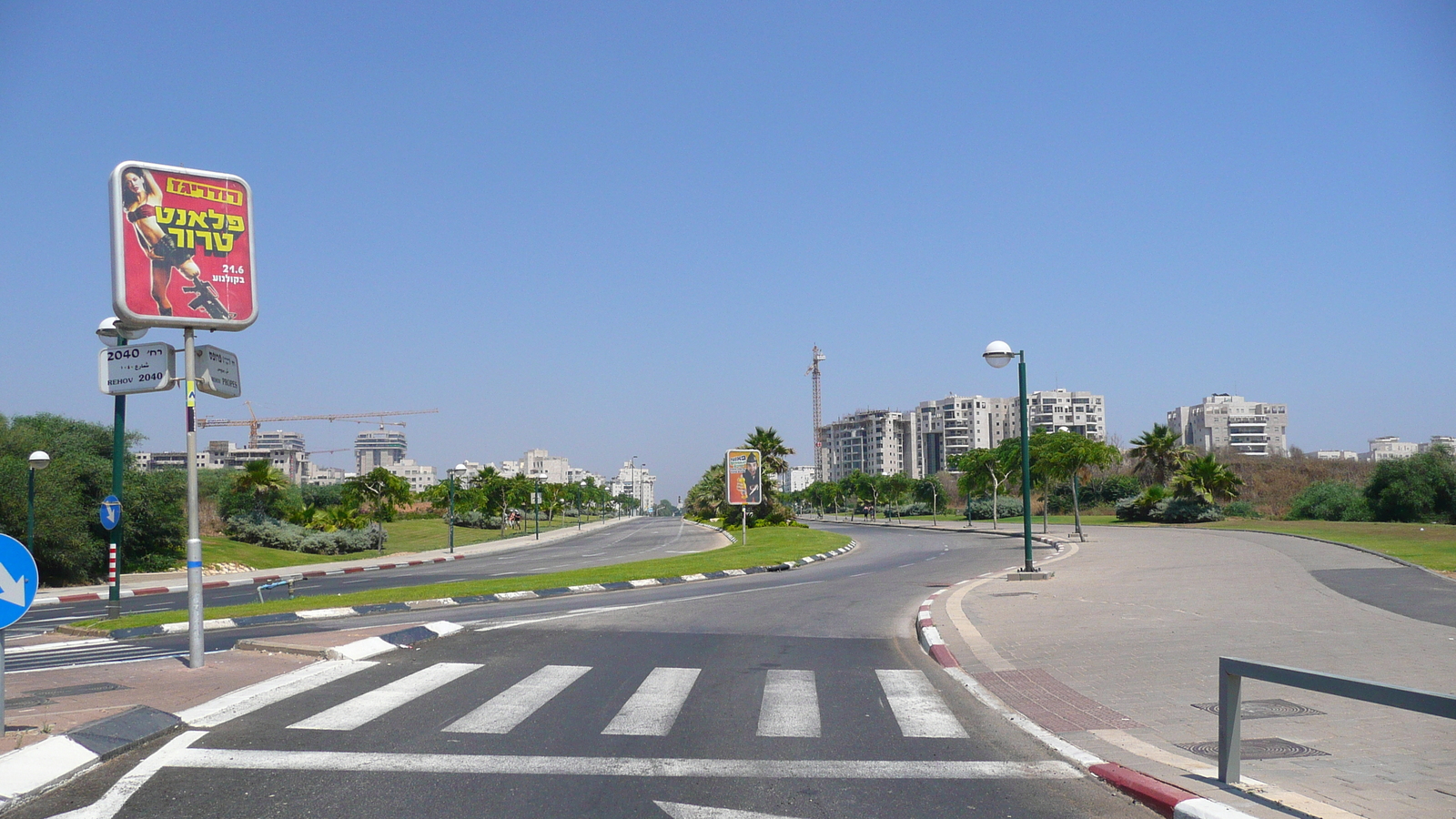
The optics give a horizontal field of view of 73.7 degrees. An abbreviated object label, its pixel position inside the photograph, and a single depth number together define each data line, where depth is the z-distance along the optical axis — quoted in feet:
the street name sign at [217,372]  36.46
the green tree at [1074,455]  138.72
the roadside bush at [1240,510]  216.54
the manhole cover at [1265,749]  22.13
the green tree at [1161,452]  229.04
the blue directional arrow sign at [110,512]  63.72
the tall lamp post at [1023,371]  74.49
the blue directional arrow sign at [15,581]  22.35
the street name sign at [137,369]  36.58
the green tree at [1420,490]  177.58
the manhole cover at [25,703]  27.63
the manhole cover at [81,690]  29.73
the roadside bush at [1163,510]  195.11
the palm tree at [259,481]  195.31
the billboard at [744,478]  153.07
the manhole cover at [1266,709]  26.63
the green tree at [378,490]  202.59
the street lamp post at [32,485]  77.82
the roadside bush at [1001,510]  279.69
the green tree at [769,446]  244.42
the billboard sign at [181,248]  34.63
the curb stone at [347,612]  55.57
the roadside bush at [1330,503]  192.03
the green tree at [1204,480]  198.70
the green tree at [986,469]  218.59
